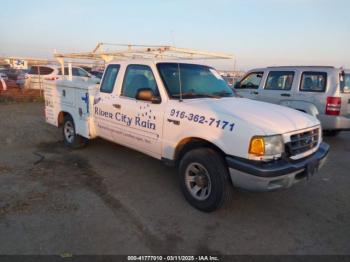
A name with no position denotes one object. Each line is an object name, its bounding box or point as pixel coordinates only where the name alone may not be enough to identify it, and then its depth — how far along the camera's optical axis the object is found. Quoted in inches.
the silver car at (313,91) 284.4
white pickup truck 136.6
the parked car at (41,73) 694.5
